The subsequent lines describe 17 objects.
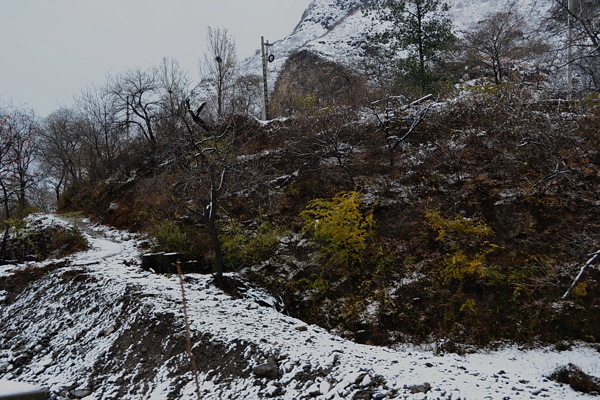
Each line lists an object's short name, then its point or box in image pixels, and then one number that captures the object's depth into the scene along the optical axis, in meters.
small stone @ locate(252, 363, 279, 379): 5.34
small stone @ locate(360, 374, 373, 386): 4.85
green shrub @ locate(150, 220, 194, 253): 10.95
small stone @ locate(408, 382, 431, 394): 4.63
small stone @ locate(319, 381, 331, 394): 4.89
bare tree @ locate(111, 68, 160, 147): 23.33
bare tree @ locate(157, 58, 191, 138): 20.83
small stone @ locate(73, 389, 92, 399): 5.78
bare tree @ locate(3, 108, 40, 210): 13.19
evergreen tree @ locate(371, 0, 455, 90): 16.52
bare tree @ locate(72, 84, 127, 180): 23.75
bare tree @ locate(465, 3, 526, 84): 16.16
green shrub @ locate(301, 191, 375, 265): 9.31
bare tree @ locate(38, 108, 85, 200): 26.25
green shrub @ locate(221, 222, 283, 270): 10.38
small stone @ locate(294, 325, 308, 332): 6.94
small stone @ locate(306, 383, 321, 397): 4.89
